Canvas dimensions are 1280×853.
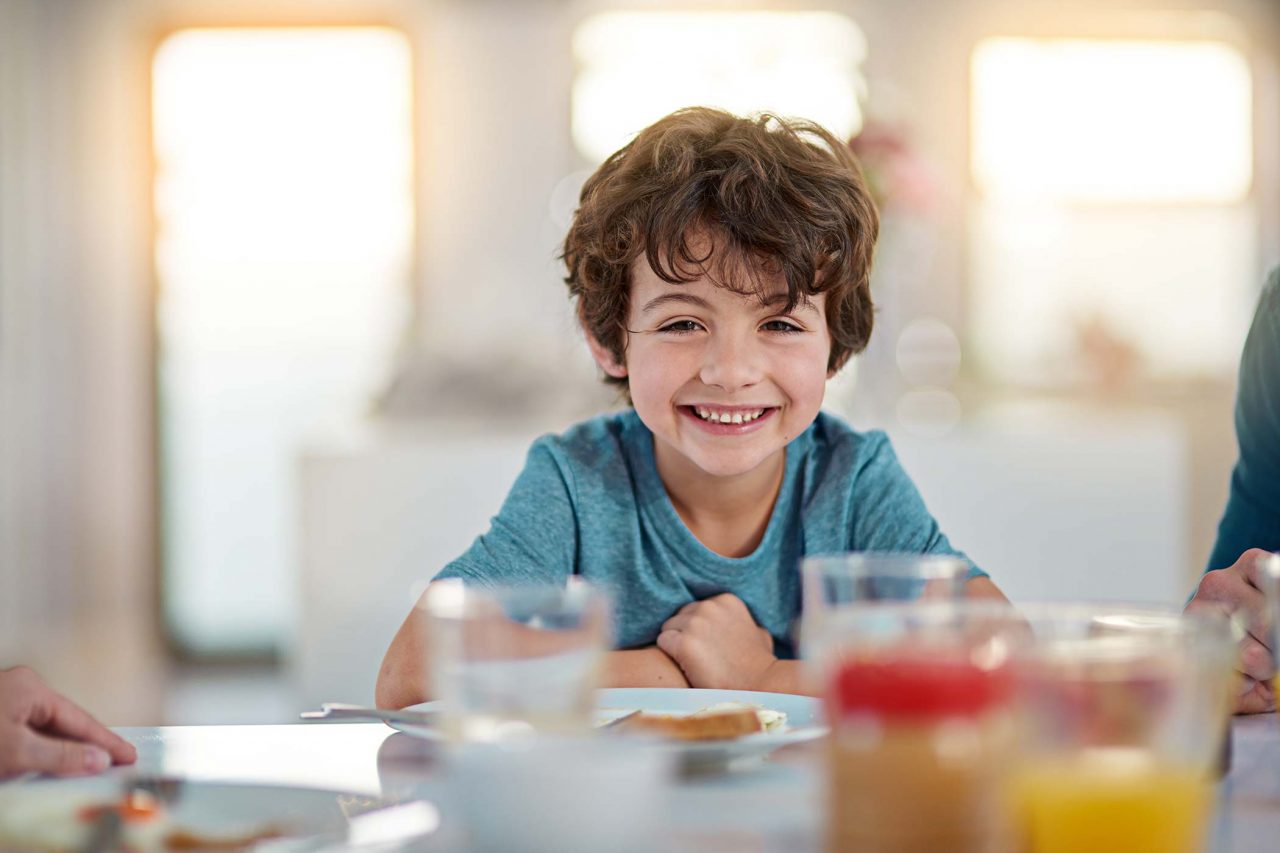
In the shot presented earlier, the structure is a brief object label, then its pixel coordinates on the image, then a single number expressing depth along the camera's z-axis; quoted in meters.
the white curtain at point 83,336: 4.60
